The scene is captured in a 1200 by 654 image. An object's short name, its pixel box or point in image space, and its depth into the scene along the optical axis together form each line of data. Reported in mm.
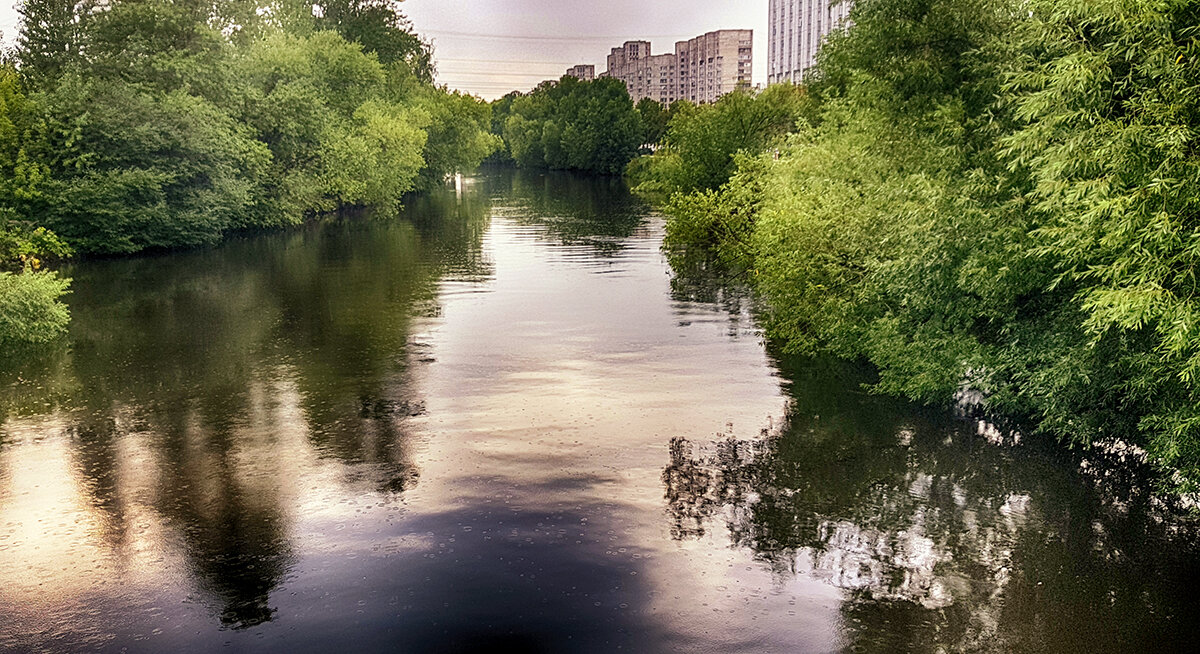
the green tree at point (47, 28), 66500
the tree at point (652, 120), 149875
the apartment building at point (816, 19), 183875
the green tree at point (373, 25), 100938
